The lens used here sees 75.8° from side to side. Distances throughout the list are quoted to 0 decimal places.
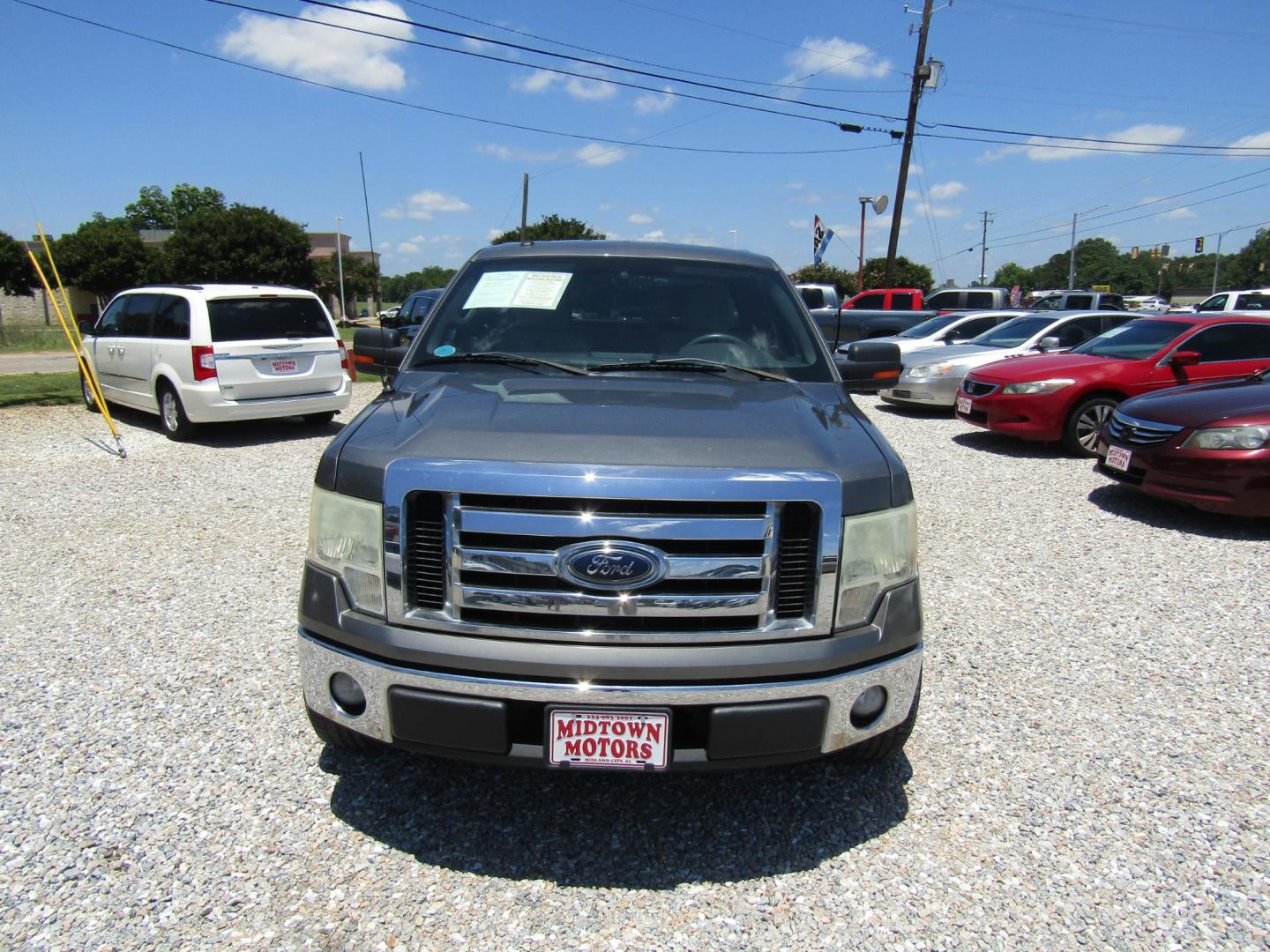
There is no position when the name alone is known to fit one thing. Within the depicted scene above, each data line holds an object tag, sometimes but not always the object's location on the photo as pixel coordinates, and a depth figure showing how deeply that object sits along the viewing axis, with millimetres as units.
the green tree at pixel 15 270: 43781
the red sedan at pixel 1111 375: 8719
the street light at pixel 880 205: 24609
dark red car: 5895
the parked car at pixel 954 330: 14191
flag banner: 19828
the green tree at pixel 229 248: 44062
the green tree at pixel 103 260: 48094
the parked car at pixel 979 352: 11781
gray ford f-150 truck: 2105
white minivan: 8961
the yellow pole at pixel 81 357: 8804
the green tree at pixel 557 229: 39312
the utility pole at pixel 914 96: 23931
